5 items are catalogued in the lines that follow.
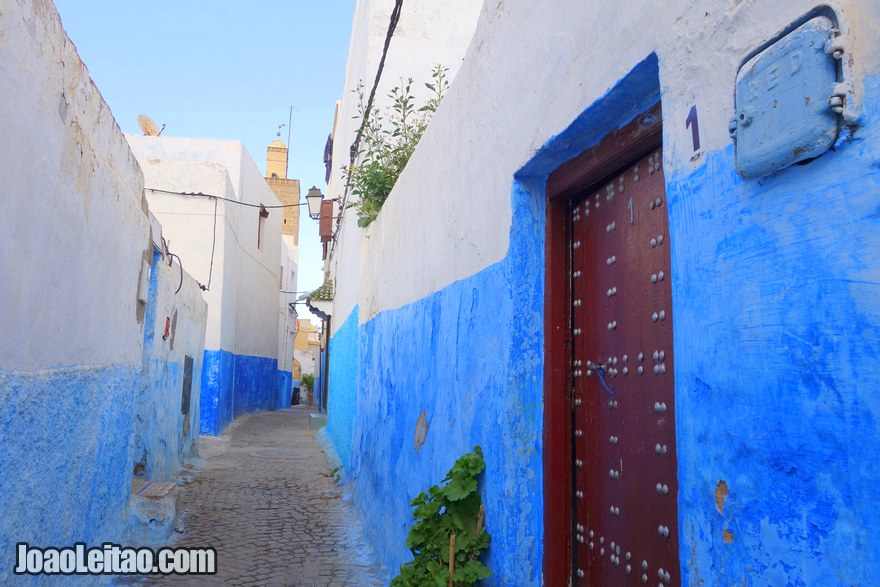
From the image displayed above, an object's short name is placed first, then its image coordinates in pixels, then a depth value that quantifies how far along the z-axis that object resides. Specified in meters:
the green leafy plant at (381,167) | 6.71
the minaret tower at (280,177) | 27.73
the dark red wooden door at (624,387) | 1.92
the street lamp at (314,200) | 15.54
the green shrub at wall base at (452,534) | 2.78
